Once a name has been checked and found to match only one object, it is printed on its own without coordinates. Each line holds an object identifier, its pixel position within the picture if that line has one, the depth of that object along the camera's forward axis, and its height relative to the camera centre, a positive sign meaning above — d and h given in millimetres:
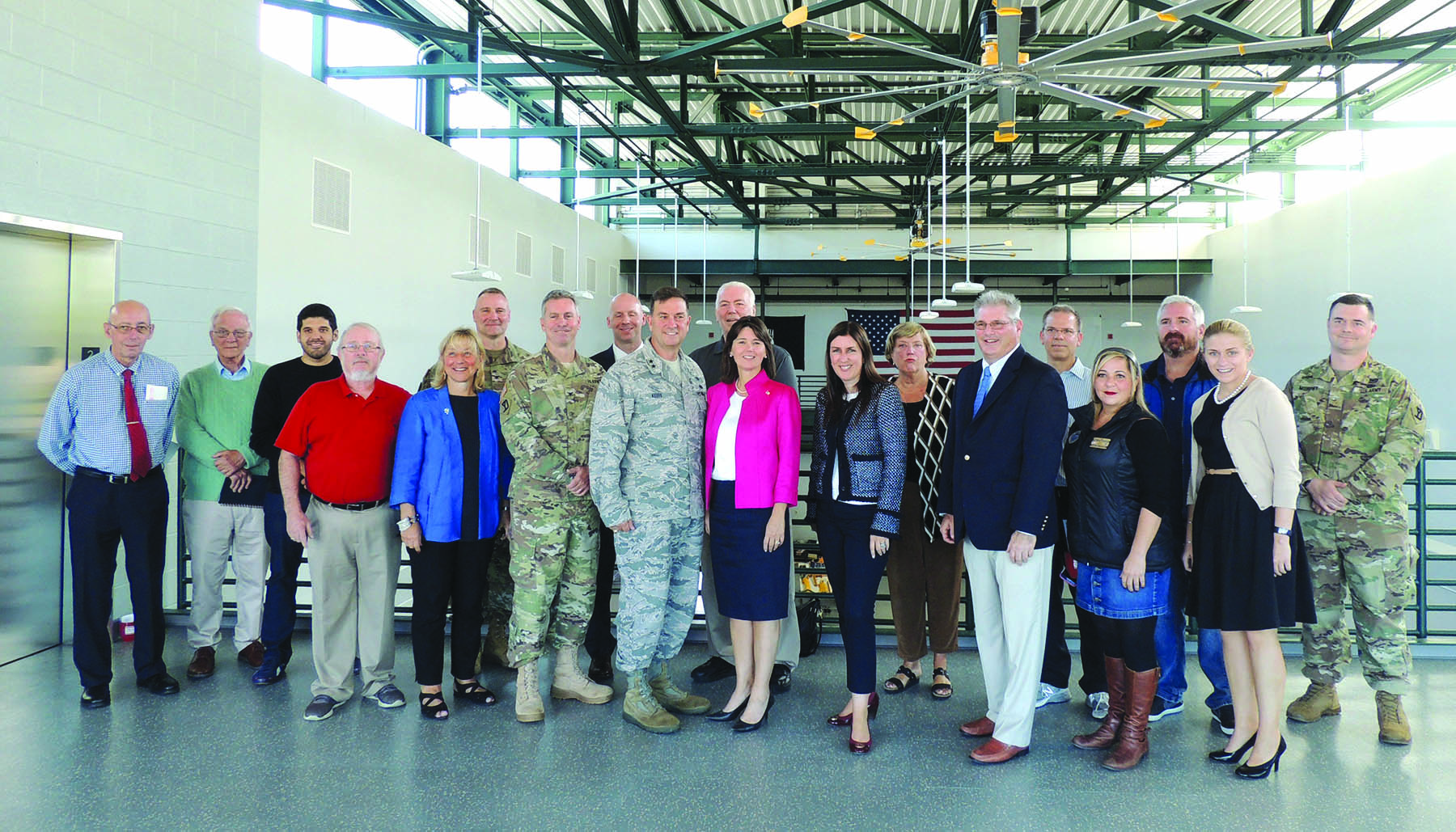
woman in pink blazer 3199 -239
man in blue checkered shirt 3488 -281
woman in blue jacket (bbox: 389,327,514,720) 3371 -304
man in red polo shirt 3377 -383
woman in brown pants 3498 -515
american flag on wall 18609 +1872
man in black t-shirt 3742 -108
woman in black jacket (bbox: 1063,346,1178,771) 2857 -334
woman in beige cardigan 2799 -378
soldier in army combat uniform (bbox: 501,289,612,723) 3332 -215
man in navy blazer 2902 -247
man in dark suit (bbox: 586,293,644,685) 3818 -748
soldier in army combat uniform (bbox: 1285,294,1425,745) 3145 -252
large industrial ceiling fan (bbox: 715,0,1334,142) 4496 +2162
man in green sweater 3904 -323
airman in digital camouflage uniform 3199 -229
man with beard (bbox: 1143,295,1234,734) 3358 +35
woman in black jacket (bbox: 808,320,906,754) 3115 -258
